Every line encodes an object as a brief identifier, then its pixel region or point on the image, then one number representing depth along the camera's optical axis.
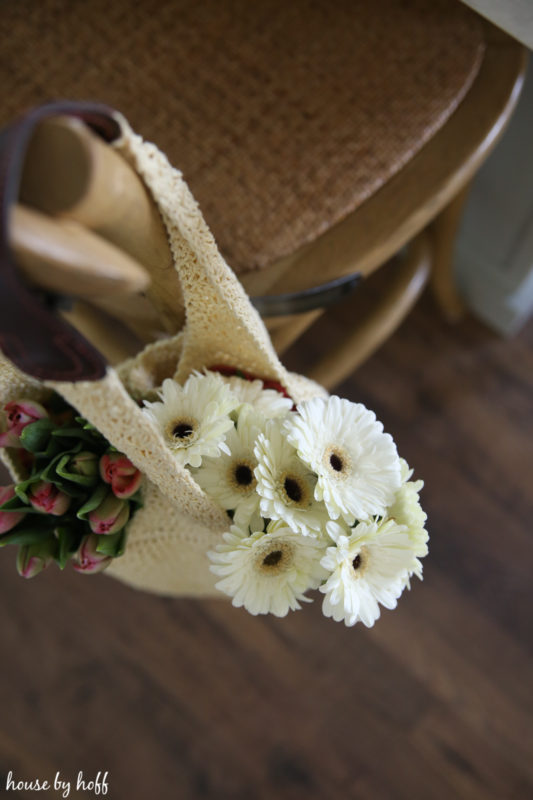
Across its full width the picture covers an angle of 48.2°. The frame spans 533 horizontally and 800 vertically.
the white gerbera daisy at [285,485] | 0.35
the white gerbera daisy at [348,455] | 0.36
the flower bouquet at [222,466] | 0.35
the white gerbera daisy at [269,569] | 0.36
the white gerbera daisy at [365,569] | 0.35
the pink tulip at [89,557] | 0.42
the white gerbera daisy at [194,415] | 0.36
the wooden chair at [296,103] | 0.54
